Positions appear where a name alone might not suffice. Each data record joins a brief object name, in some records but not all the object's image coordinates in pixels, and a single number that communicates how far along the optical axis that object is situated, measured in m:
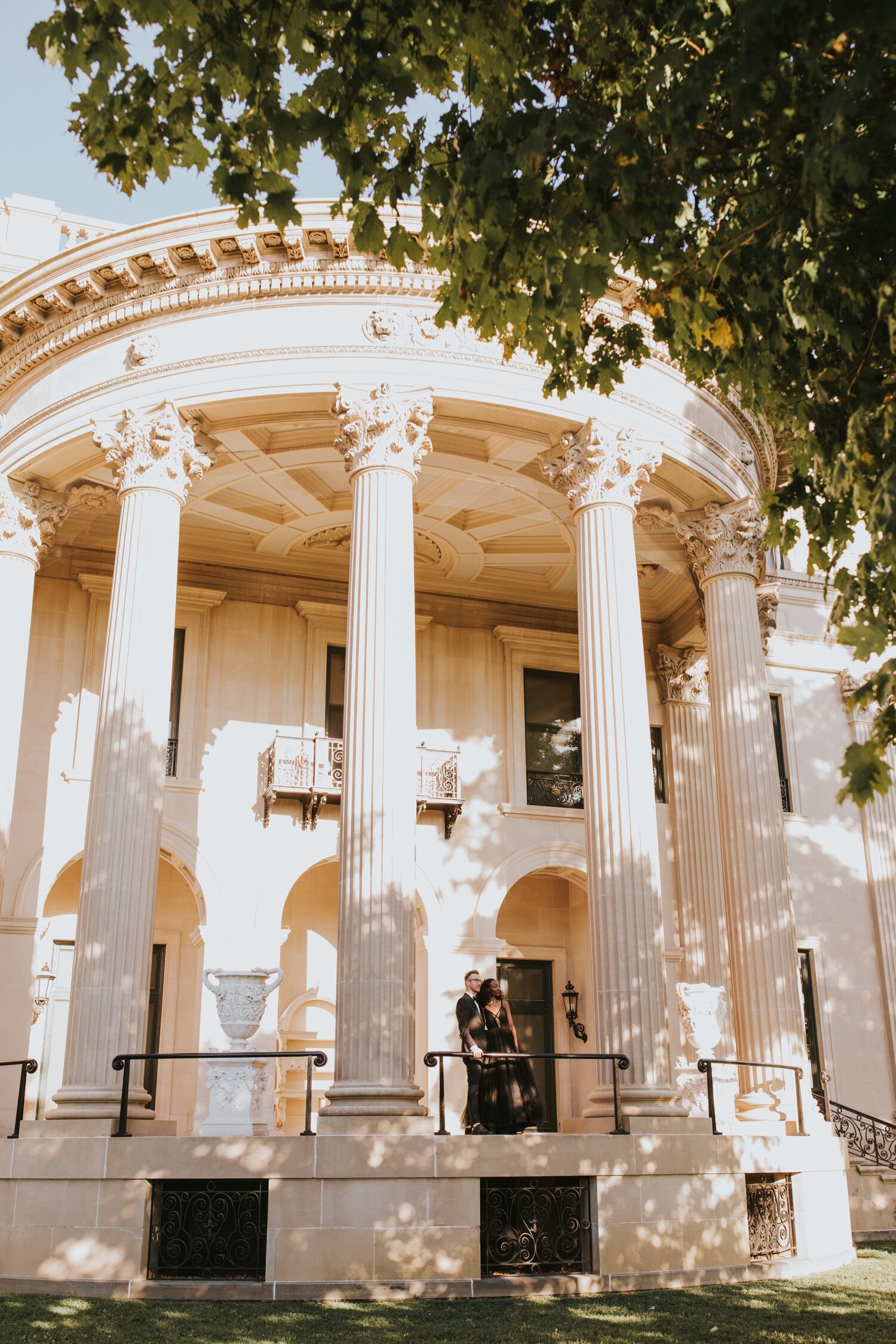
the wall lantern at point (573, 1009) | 23.50
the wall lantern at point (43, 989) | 20.98
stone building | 13.24
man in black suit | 14.30
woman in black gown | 14.46
